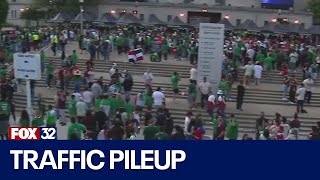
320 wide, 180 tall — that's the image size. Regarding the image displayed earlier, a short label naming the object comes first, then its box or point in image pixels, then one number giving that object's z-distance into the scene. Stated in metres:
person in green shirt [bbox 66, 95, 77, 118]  18.58
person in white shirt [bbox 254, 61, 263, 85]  24.62
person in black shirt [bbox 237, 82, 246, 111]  21.28
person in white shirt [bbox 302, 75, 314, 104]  22.52
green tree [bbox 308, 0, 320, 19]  58.36
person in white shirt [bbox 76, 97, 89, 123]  18.02
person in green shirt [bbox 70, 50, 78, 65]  25.59
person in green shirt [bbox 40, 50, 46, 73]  25.78
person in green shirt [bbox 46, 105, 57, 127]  16.12
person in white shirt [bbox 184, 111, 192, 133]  16.11
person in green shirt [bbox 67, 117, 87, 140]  13.70
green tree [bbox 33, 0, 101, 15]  55.47
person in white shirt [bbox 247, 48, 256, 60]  28.30
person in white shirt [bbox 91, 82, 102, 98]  20.57
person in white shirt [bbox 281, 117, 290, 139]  15.52
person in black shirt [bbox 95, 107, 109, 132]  16.20
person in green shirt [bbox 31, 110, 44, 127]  15.63
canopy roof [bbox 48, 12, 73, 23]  42.00
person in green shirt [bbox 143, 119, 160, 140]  14.09
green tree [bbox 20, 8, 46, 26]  63.05
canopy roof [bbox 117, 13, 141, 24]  43.27
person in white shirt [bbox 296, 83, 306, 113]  21.36
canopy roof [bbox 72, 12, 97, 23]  41.91
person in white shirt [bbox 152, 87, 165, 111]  19.61
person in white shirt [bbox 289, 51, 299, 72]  28.17
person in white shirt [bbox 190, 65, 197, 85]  22.70
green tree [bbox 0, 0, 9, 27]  48.24
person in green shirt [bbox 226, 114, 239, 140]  15.72
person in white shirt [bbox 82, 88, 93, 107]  19.51
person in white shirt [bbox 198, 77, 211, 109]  20.81
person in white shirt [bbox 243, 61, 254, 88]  24.45
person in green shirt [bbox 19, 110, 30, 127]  15.87
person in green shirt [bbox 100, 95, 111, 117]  17.94
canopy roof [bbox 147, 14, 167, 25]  44.94
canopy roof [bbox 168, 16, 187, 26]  44.81
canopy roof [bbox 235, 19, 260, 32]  42.72
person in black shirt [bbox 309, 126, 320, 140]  14.21
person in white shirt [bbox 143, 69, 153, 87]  22.30
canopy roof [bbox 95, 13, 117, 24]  42.94
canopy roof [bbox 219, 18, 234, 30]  43.70
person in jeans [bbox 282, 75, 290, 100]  23.55
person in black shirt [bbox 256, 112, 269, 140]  16.72
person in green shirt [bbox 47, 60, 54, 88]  23.67
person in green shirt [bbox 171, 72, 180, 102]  22.73
